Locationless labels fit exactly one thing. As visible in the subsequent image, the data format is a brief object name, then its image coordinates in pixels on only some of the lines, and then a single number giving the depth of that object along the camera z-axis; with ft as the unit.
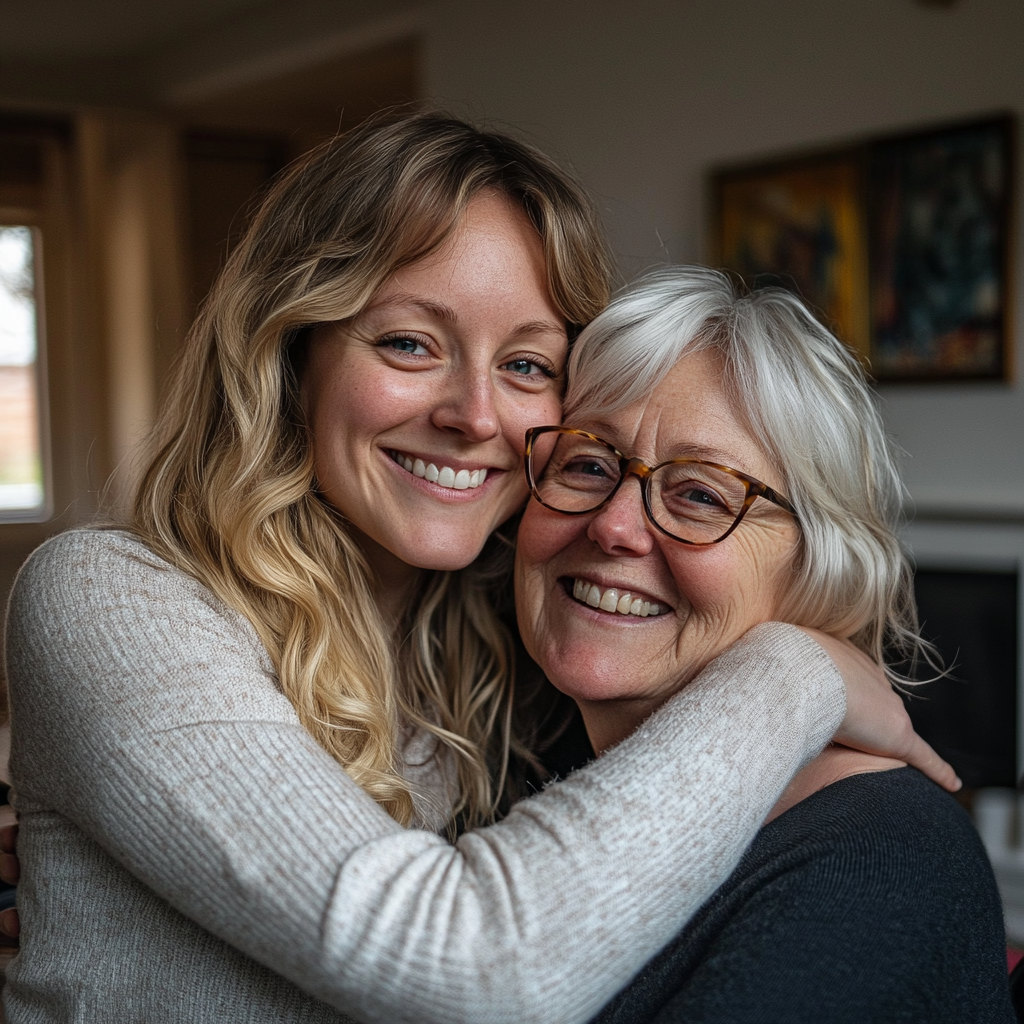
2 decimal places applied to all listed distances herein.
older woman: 3.71
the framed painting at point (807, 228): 11.90
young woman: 2.91
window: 19.80
